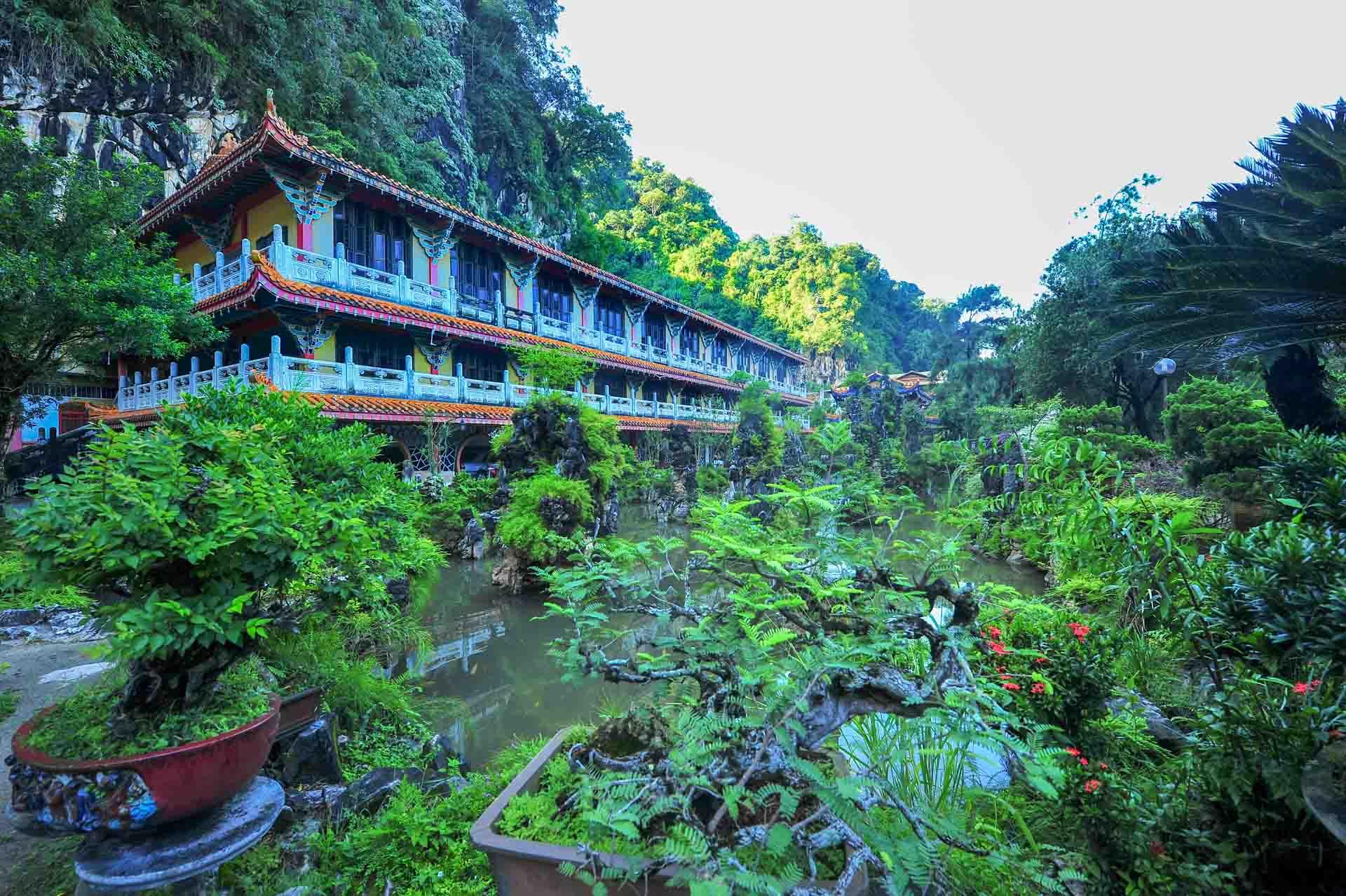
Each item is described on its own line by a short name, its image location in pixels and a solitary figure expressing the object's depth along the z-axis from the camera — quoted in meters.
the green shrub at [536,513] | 8.95
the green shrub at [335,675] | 4.18
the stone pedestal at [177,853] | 2.20
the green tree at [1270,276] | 5.21
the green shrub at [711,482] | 16.20
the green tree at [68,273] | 8.55
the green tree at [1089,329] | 18.11
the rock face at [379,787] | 3.33
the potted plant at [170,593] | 2.18
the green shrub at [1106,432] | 10.86
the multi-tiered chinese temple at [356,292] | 11.50
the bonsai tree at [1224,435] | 7.14
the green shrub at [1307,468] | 3.25
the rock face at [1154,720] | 3.48
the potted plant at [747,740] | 1.72
